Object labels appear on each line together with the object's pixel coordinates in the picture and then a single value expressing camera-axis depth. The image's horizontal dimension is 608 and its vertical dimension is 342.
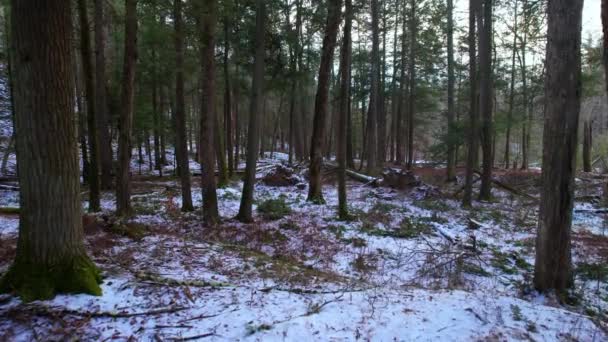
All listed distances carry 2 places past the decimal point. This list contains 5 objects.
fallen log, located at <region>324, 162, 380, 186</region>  15.25
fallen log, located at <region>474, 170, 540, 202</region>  13.10
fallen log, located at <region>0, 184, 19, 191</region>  13.94
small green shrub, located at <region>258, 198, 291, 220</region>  9.90
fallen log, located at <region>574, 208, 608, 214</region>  10.97
